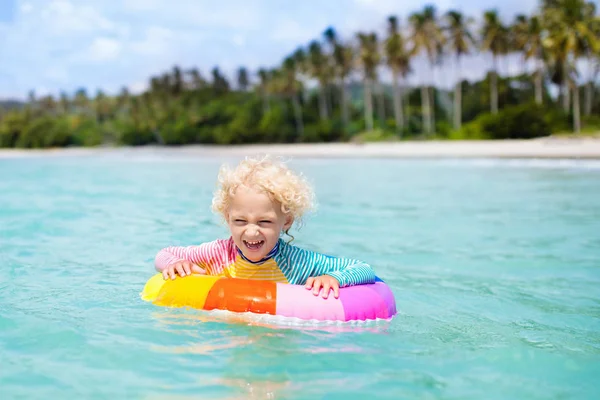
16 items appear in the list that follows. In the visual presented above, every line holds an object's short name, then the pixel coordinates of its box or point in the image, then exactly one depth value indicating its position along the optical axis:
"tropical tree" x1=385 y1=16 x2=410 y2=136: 40.84
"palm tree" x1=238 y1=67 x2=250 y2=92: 61.47
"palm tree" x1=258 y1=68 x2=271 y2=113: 51.78
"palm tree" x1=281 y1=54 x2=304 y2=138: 49.19
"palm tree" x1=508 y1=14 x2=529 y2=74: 37.56
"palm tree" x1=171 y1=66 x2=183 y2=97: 62.34
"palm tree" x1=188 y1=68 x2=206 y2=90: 62.69
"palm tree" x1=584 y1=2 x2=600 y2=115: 32.44
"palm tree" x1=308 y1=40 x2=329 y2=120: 46.78
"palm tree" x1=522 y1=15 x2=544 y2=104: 36.44
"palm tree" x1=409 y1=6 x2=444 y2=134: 39.75
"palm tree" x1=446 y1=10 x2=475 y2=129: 38.97
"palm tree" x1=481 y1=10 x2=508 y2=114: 37.50
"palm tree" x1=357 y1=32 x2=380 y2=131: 42.66
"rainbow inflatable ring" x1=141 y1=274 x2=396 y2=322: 3.09
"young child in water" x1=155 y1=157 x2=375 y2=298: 3.09
